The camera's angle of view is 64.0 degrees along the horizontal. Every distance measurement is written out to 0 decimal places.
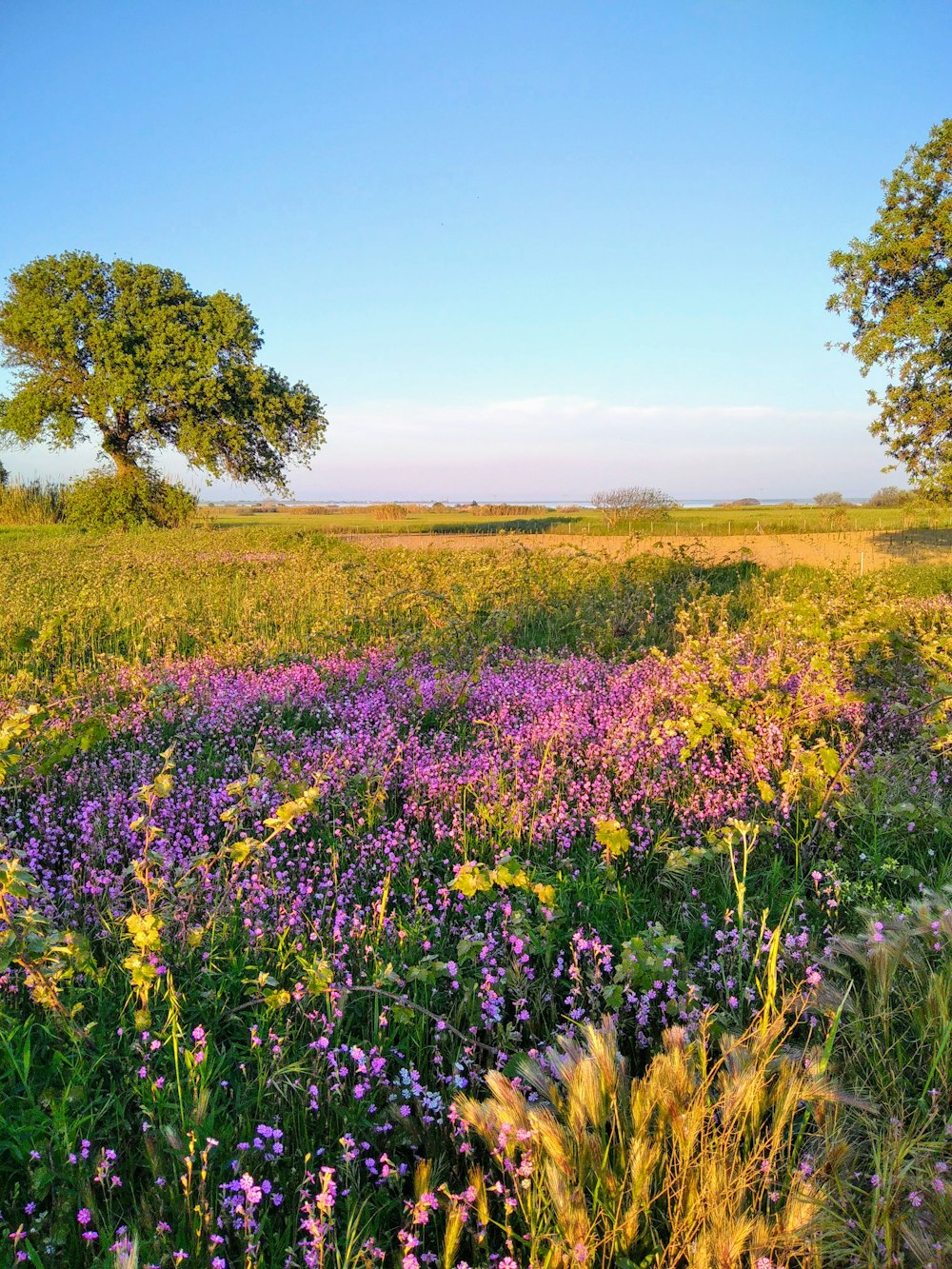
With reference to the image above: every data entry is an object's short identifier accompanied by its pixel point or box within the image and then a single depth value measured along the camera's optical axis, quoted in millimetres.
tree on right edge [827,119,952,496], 15641
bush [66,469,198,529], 34750
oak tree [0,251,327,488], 33562
